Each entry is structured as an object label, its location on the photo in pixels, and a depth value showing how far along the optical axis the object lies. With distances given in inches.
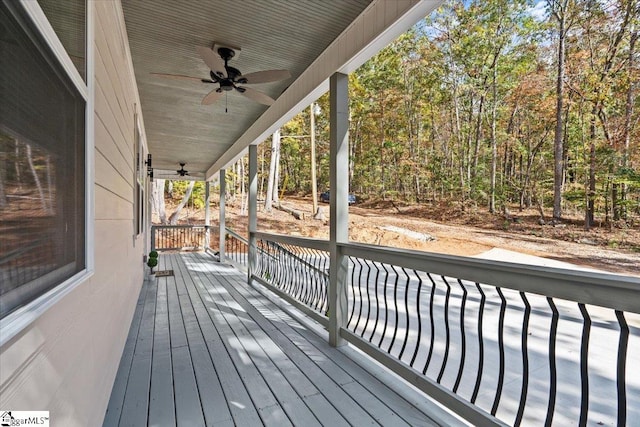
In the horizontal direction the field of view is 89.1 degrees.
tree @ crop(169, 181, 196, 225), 586.4
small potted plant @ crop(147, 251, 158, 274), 217.8
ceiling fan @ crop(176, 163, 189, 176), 335.6
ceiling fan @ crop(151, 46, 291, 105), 105.8
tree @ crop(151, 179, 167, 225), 581.7
